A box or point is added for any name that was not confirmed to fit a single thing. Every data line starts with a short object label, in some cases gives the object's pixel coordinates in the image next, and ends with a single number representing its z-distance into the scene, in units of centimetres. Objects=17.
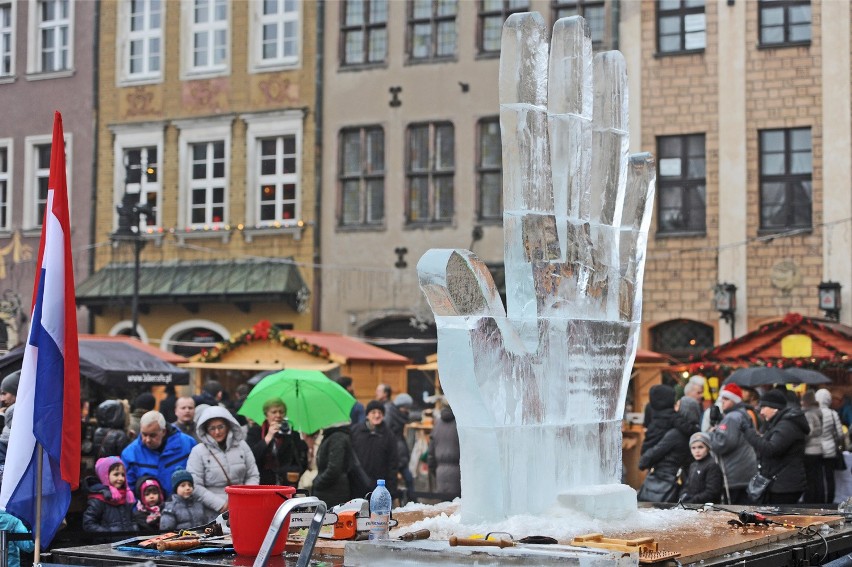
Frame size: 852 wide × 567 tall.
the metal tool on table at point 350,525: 746
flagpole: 695
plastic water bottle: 723
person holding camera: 1274
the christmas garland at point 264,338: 2200
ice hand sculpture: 805
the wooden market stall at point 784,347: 1986
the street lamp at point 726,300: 2389
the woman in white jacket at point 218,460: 1046
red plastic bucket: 702
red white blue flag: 736
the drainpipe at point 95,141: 2922
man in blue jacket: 1072
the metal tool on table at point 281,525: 588
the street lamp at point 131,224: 2366
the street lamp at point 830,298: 2289
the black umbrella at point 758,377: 1688
